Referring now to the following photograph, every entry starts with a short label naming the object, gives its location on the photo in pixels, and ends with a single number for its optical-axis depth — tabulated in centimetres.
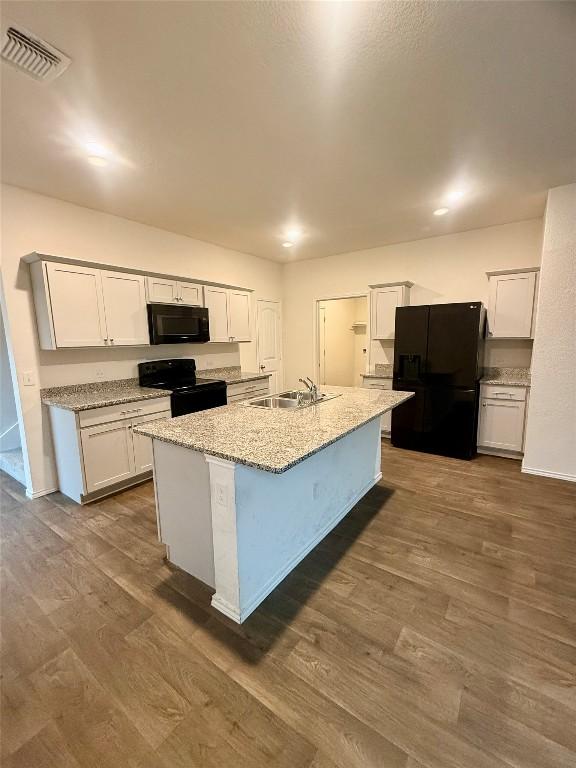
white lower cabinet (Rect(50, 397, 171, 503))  278
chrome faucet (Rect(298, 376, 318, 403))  271
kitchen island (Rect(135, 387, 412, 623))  156
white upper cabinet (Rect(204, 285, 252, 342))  421
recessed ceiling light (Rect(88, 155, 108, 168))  236
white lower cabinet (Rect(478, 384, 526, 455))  368
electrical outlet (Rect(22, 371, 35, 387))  288
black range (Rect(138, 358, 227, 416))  352
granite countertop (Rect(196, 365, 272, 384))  441
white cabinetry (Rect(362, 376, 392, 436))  450
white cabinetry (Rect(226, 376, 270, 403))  425
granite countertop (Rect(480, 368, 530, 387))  374
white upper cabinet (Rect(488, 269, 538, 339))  361
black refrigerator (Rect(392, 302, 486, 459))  365
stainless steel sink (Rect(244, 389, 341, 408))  260
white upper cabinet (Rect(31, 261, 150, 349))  280
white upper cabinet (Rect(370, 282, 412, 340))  442
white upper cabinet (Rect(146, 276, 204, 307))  354
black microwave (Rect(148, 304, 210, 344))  353
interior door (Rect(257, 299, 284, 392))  553
